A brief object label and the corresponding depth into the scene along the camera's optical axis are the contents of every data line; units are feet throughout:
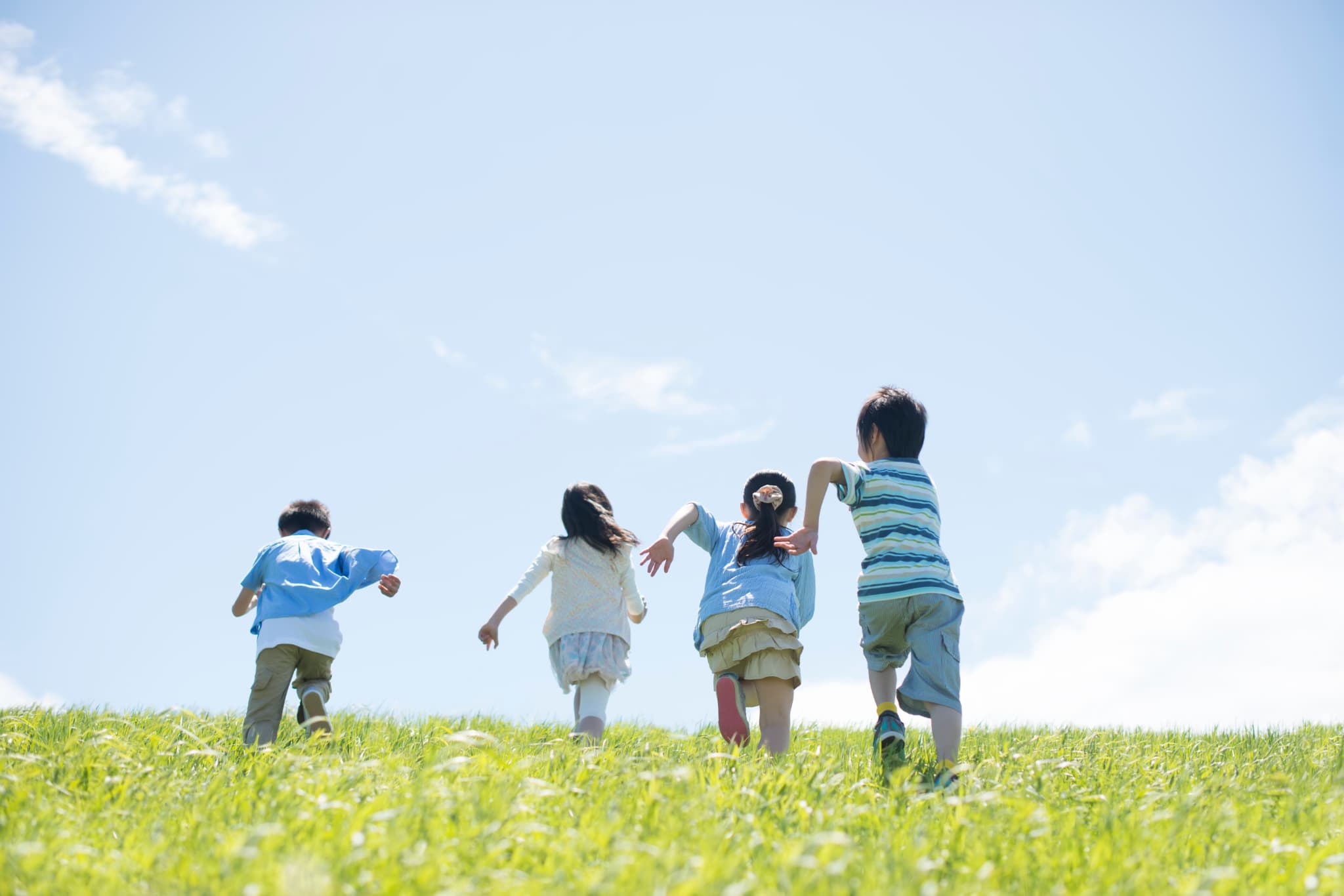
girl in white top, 22.80
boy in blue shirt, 23.71
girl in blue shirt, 21.95
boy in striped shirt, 19.10
